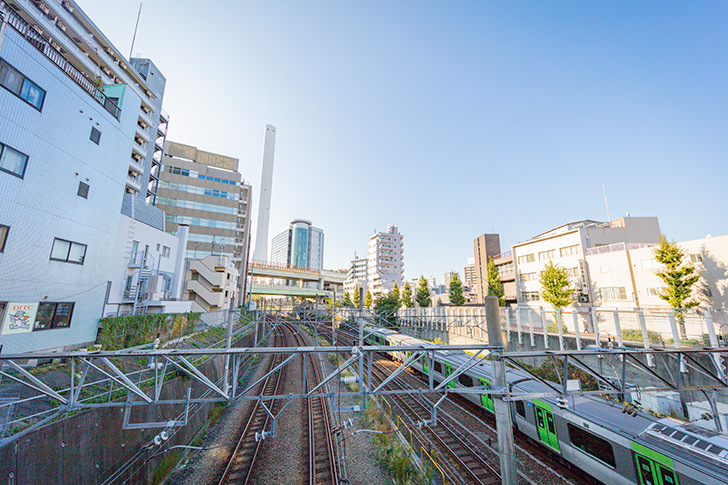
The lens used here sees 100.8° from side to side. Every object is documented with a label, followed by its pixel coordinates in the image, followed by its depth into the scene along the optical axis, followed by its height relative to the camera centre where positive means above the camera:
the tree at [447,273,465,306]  42.12 +1.46
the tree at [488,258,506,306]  38.11 +2.82
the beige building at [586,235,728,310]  20.12 +2.55
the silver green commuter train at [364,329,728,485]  7.05 -3.65
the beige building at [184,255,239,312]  34.22 +2.26
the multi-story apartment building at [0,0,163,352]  12.30 +5.24
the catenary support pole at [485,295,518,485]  7.25 -2.81
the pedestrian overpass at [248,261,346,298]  52.84 +4.82
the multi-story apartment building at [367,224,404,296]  85.62 +12.64
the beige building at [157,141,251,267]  41.84 +14.39
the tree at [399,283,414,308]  52.00 +1.05
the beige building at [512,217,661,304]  29.42 +6.05
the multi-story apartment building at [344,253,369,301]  101.18 +11.08
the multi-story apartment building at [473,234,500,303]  54.78 +10.23
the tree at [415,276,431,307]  49.77 +1.34
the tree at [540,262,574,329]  27.61 +1.60
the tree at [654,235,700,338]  19.69 +1.95
